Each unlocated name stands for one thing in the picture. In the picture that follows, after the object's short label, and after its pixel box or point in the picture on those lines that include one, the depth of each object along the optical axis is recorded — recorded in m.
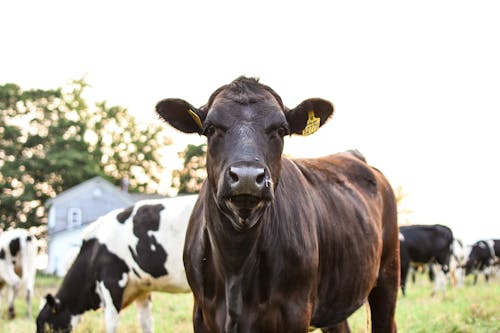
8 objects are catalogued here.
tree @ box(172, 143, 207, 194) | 54.22
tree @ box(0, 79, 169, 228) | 46.69
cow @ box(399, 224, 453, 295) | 22.09
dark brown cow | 3.94
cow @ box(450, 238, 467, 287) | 26.08
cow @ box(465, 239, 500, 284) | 32.75
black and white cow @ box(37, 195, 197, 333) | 9.63
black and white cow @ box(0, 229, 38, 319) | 15.66
